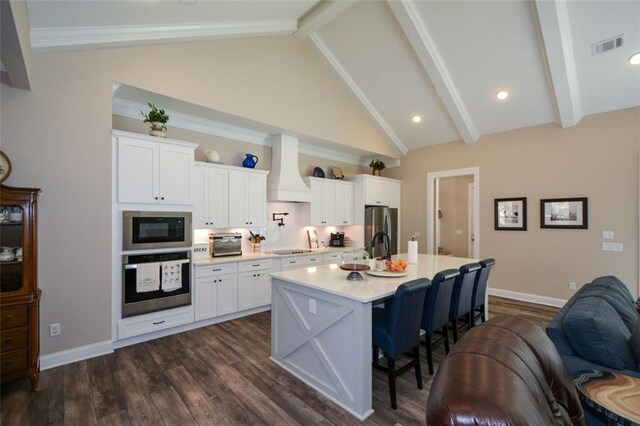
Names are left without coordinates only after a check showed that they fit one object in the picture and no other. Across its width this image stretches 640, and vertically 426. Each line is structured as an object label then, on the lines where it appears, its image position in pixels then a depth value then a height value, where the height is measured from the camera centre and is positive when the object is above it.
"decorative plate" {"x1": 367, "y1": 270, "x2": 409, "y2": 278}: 2.77 -0.57
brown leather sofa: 0.69 -0.46
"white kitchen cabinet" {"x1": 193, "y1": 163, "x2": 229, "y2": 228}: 4.14 +0.26
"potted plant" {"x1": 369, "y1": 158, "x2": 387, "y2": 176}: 6.79 +1.13
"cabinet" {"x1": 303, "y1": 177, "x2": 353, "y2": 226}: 5.67 +0.25
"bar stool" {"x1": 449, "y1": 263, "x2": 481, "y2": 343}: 3.03 -0.83
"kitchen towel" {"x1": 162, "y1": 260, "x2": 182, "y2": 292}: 3.52 -0.75
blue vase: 4.72 +0.86
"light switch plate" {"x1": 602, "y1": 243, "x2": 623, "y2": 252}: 4.36 -0.48
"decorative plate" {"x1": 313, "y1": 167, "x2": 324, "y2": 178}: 5.93 +0.87
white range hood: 5.05 +0.73
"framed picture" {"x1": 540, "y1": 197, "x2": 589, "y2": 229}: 4.66 +0.03
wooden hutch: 2.36 -0.60
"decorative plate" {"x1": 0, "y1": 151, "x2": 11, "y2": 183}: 2.48 +0.42
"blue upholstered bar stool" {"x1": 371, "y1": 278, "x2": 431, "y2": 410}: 2.20 -0.90
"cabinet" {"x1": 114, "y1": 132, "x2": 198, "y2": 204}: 3.25 +0.53
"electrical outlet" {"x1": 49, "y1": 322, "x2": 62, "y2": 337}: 2.83 -1.13
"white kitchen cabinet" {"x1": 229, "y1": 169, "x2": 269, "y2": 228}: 4.49 +0.25
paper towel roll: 3.62 -0.48
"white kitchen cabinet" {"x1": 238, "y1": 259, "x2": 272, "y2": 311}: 4.26 -1.06
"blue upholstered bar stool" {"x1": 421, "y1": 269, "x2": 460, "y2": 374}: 2.60 -0.81
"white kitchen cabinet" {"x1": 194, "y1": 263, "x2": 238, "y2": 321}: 3.84 -1.04
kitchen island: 2.18 -0.97
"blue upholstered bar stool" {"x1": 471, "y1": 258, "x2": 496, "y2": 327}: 3.37 -0.90
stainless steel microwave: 3.29 -0.19
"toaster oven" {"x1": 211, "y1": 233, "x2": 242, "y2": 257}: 4.34 -0.46
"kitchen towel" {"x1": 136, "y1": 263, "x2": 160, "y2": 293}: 3.34 -0.74
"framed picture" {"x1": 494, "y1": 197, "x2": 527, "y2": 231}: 5.24 +0.01
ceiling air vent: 3.54 +2.12
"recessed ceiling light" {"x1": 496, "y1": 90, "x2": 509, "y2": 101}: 4.71 +1.96
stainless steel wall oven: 3.28 -0.81
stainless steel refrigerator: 6.30 -0.23
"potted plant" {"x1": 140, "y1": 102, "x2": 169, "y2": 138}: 3.52 +1.12
